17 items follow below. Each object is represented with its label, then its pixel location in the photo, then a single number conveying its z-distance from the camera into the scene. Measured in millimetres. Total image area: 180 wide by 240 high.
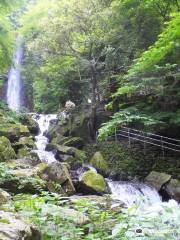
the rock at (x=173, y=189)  10078
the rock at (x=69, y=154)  13375
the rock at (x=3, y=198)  4019
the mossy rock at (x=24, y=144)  12788
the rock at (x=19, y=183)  6523
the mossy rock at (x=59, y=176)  9039
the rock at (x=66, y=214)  2906
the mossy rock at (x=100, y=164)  12529
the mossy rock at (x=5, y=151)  10273
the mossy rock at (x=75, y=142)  15461
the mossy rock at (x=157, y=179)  10770
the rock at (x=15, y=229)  2428
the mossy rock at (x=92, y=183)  9445
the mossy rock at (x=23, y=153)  12009
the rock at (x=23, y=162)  8891
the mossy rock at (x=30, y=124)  19547
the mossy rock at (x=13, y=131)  13352
